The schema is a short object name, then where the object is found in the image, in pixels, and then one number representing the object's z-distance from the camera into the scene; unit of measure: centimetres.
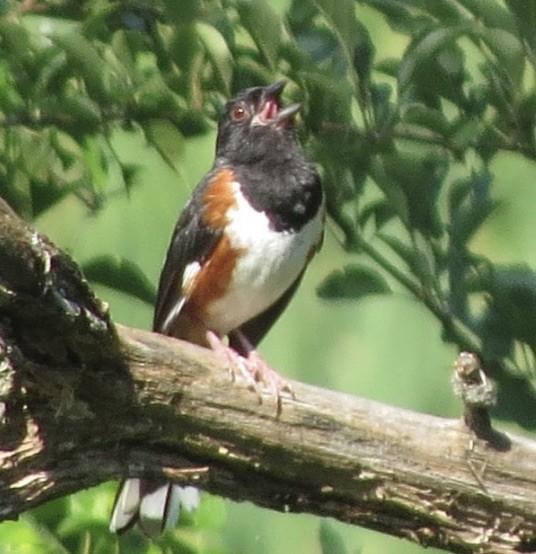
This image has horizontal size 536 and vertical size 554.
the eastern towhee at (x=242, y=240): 748
